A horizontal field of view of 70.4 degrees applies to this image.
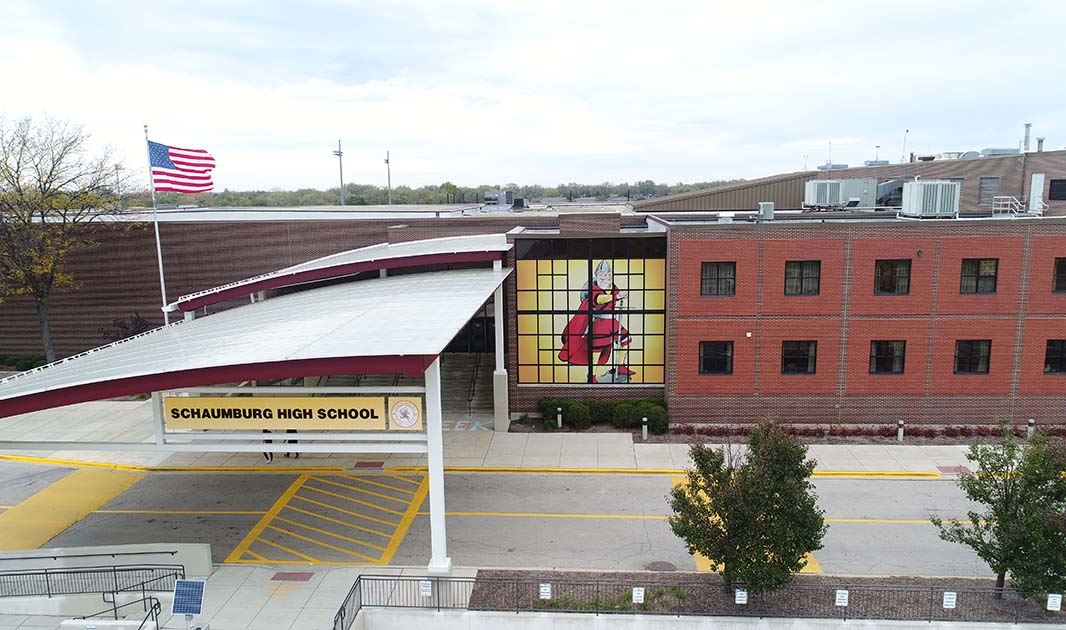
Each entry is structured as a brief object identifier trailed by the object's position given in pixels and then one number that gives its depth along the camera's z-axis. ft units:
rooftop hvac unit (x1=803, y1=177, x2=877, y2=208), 126.11
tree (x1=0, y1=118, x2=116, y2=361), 117.60
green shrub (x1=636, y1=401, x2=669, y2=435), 91.30
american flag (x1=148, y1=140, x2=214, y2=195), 96.02
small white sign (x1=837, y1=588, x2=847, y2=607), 48.88
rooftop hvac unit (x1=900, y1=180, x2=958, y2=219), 94.99
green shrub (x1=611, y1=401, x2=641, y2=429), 92.38
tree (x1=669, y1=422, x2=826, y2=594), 49.16
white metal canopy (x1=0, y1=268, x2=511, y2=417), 51.93
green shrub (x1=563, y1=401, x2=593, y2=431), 93.91
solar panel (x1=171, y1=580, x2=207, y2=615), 46.44
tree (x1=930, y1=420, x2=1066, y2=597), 48.03
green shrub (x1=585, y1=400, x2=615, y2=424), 94.73
